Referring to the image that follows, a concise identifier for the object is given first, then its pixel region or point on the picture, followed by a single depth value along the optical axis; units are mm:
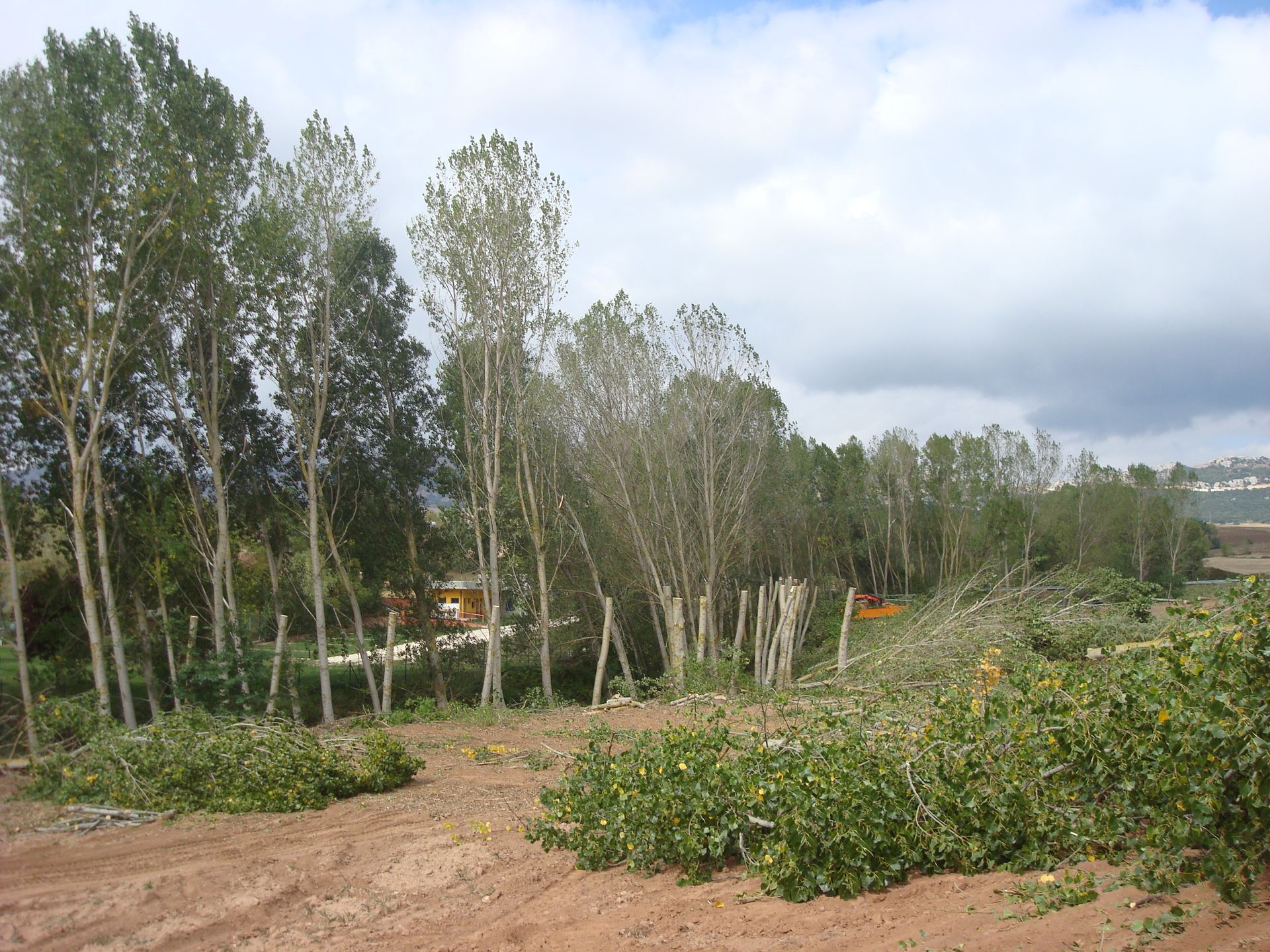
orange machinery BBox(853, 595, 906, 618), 28330
